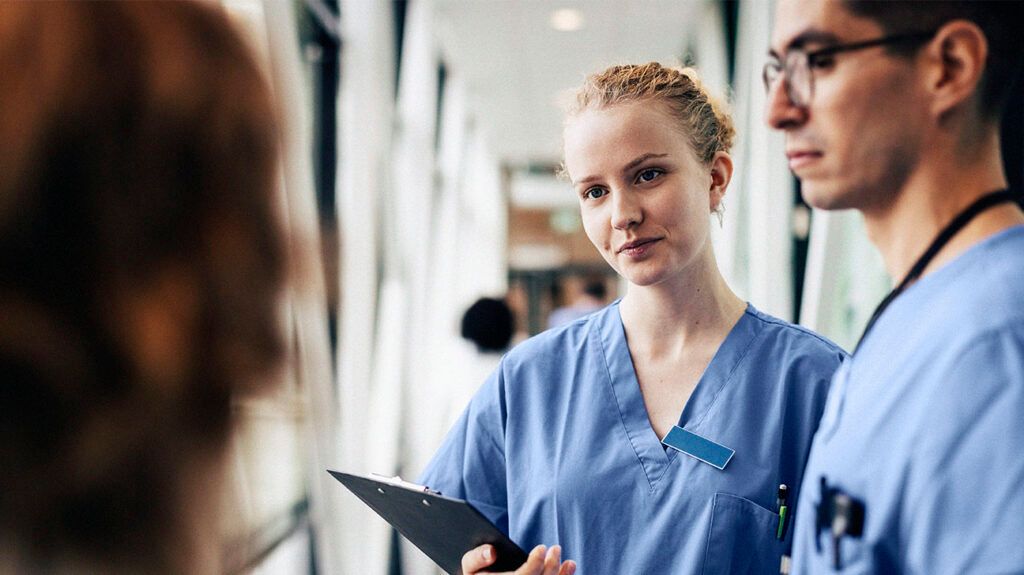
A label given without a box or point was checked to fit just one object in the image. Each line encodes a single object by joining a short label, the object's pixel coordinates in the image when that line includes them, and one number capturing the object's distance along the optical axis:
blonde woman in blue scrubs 1.12
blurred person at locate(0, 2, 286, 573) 0.46
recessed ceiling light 4.83
